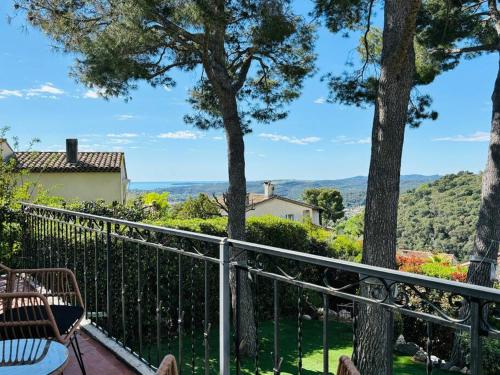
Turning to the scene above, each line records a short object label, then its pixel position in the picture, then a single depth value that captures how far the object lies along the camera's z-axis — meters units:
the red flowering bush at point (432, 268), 10.40
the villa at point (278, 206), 33.81
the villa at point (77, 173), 20.34
